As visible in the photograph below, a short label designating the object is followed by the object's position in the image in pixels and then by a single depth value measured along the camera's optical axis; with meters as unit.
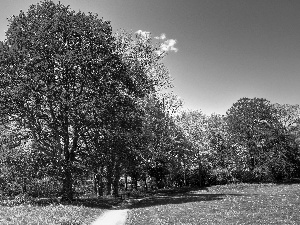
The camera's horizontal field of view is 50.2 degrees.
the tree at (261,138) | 70.06
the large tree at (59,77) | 32.34
